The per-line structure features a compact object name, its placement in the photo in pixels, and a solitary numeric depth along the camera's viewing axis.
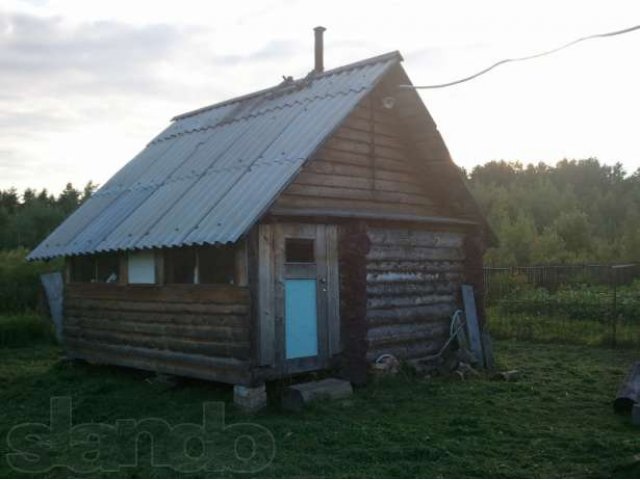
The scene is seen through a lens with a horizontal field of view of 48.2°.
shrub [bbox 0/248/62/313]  24.00
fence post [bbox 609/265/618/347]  17.87
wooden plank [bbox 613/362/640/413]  10.17
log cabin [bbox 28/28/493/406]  11.39
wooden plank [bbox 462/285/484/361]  14.71
